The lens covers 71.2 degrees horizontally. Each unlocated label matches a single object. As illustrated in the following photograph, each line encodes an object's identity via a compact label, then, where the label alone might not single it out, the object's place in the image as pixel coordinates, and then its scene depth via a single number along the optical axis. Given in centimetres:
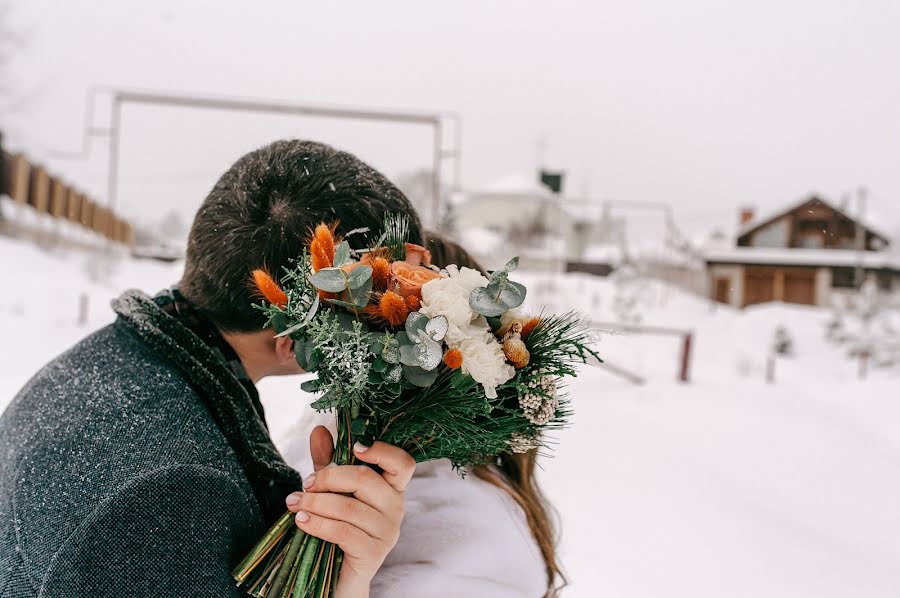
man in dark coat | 101
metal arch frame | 651
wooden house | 2714
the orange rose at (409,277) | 111
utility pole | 2352
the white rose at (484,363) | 107
